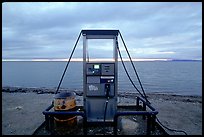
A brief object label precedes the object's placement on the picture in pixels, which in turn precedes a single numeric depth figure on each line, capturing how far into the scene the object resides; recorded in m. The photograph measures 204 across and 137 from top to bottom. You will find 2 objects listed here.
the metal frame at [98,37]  4.00
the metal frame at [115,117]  3.45
